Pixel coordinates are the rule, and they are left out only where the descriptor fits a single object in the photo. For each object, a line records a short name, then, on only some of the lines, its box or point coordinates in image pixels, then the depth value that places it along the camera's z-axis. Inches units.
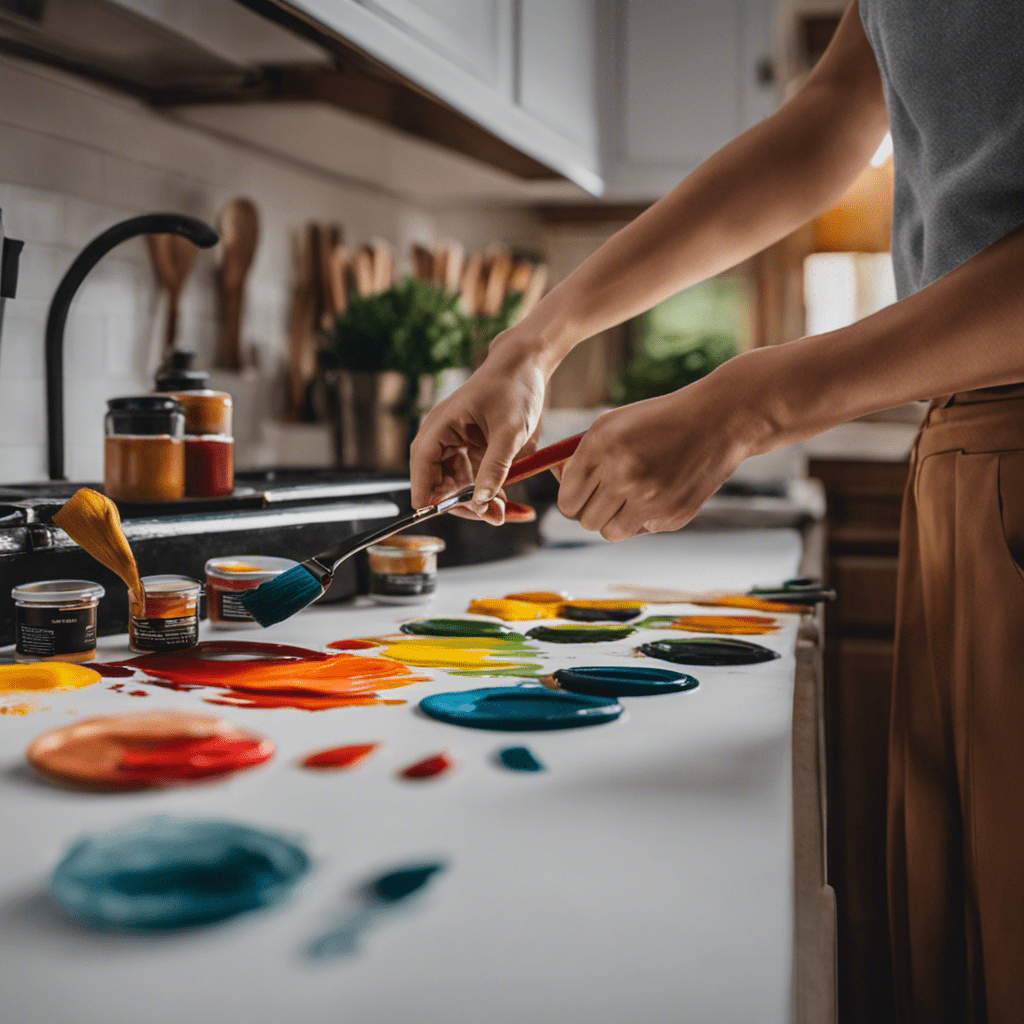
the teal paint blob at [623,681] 26.1
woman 25.1
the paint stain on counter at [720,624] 35.6
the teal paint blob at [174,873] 13.2
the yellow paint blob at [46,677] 26.2
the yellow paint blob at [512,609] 38.0
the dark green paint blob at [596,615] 37.6
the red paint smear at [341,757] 20.3
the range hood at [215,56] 42.6
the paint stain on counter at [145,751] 18.7
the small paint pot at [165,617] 30.4
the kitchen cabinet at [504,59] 46.4
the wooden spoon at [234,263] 61.8
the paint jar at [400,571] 40.6
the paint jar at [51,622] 28.4
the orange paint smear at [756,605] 40.1
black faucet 41.6
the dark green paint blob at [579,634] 33.5
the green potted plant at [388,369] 65.4
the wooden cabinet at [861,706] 63.9
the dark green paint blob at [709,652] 30.4
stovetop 31.7
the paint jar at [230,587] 33.9
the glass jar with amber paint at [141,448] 36.5
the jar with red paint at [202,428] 39.2
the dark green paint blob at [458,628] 34.3
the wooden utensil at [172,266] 56.1
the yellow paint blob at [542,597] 41.4
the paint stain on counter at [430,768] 19.7
